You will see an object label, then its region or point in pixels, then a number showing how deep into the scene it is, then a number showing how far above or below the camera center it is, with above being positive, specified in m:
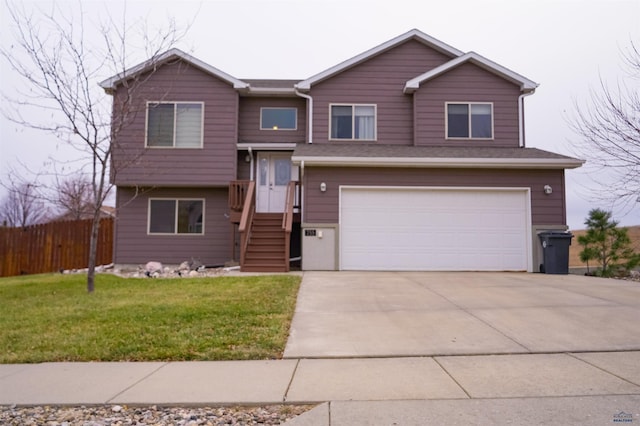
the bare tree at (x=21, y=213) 32.84 +1.79
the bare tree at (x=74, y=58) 8.45 +3.59
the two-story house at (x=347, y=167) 11.59 +2.05
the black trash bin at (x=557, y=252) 11.15 -0.28
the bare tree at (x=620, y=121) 9.34 +2.78
